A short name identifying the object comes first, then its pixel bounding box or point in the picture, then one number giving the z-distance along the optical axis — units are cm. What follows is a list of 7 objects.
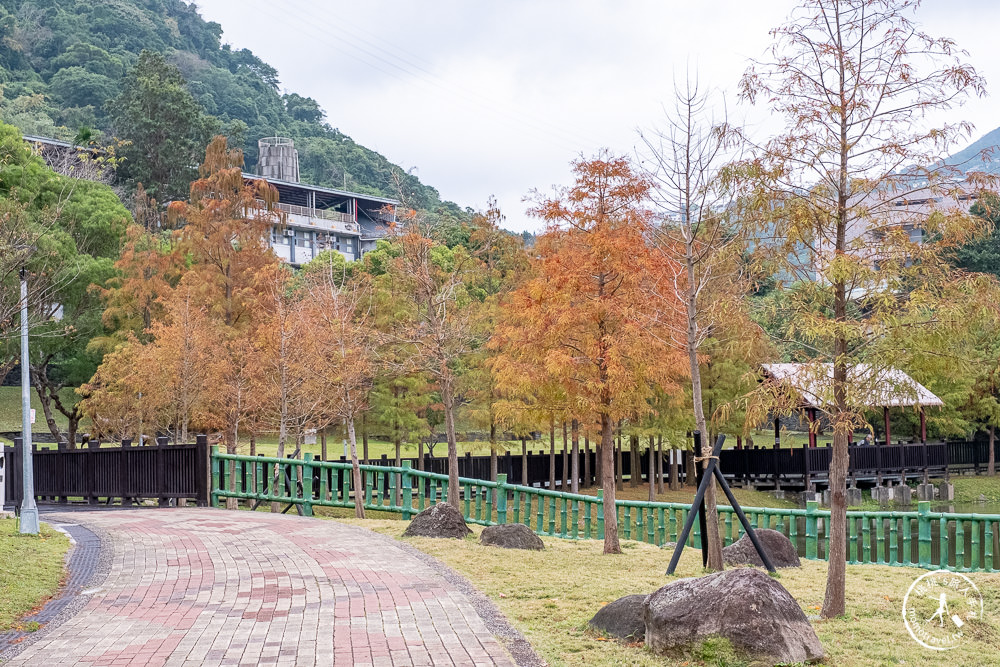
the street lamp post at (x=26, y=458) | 1323
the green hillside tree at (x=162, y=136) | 5509
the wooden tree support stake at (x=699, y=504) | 1079
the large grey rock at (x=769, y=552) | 1260
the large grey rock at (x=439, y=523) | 1340
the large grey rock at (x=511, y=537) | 1273
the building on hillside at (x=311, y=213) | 6216
